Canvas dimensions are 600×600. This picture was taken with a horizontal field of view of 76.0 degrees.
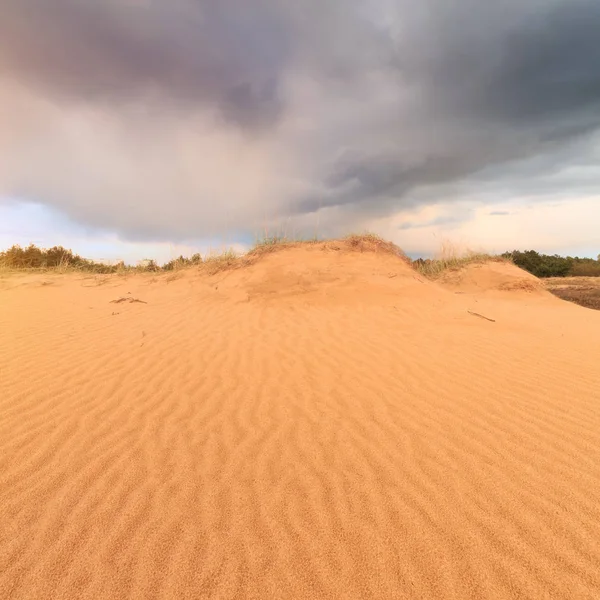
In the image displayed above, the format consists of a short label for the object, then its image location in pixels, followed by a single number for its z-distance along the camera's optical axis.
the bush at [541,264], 29.02
